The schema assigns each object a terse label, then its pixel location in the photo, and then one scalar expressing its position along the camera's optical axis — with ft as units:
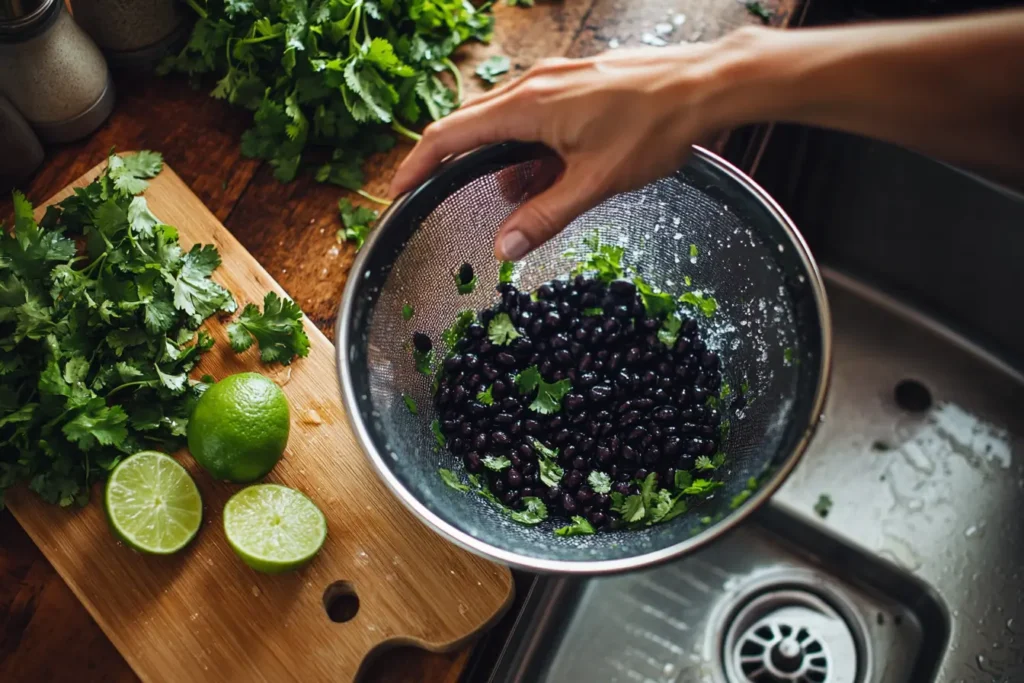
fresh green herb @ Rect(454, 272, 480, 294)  2.30
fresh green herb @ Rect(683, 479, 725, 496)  2.08
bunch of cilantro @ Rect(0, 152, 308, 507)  2.19
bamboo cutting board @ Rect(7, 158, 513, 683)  2.14
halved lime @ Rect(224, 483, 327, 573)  2.12
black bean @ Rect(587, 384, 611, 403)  2.23
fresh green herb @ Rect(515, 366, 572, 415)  2.24
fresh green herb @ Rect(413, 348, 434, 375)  2.23
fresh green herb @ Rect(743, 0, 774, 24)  2.64
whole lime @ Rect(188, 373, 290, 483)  2.12
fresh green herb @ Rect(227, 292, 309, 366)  2.30
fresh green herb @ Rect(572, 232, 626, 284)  2.37
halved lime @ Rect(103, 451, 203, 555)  2.14
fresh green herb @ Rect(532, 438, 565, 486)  2.18
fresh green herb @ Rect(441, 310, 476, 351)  2.31
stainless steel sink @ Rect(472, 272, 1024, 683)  2.50
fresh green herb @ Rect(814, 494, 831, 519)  2.65
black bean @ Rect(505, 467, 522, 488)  2.16
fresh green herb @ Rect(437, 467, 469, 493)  2.12
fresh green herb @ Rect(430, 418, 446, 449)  2.20
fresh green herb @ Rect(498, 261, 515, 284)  2.35
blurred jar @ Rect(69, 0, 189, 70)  2.47
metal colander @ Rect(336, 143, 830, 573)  1.99
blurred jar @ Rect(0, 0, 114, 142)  2.26
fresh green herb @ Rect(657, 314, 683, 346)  2.31
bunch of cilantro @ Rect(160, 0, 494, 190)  2.42
